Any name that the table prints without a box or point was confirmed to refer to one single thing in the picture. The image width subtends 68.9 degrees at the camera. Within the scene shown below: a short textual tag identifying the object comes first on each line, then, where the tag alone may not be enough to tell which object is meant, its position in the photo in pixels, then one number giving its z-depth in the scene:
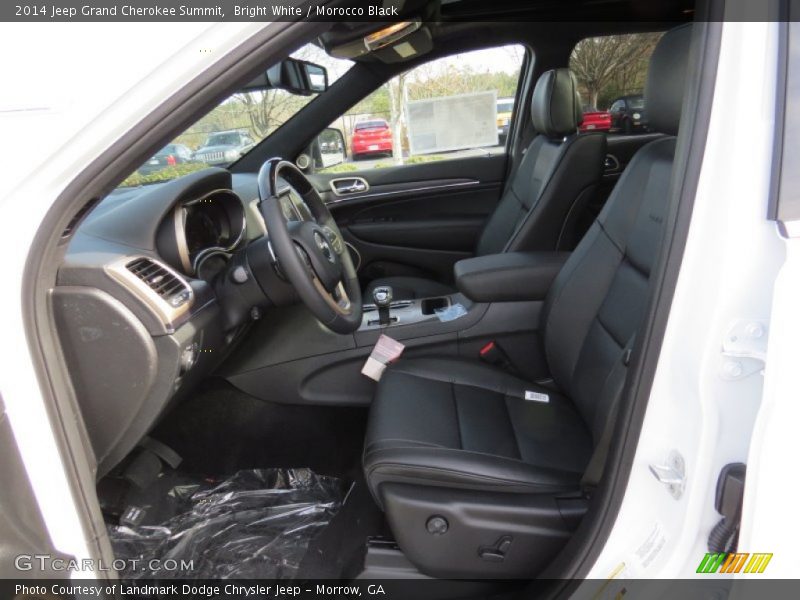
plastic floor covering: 1.51
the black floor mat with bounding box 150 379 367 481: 1.79
